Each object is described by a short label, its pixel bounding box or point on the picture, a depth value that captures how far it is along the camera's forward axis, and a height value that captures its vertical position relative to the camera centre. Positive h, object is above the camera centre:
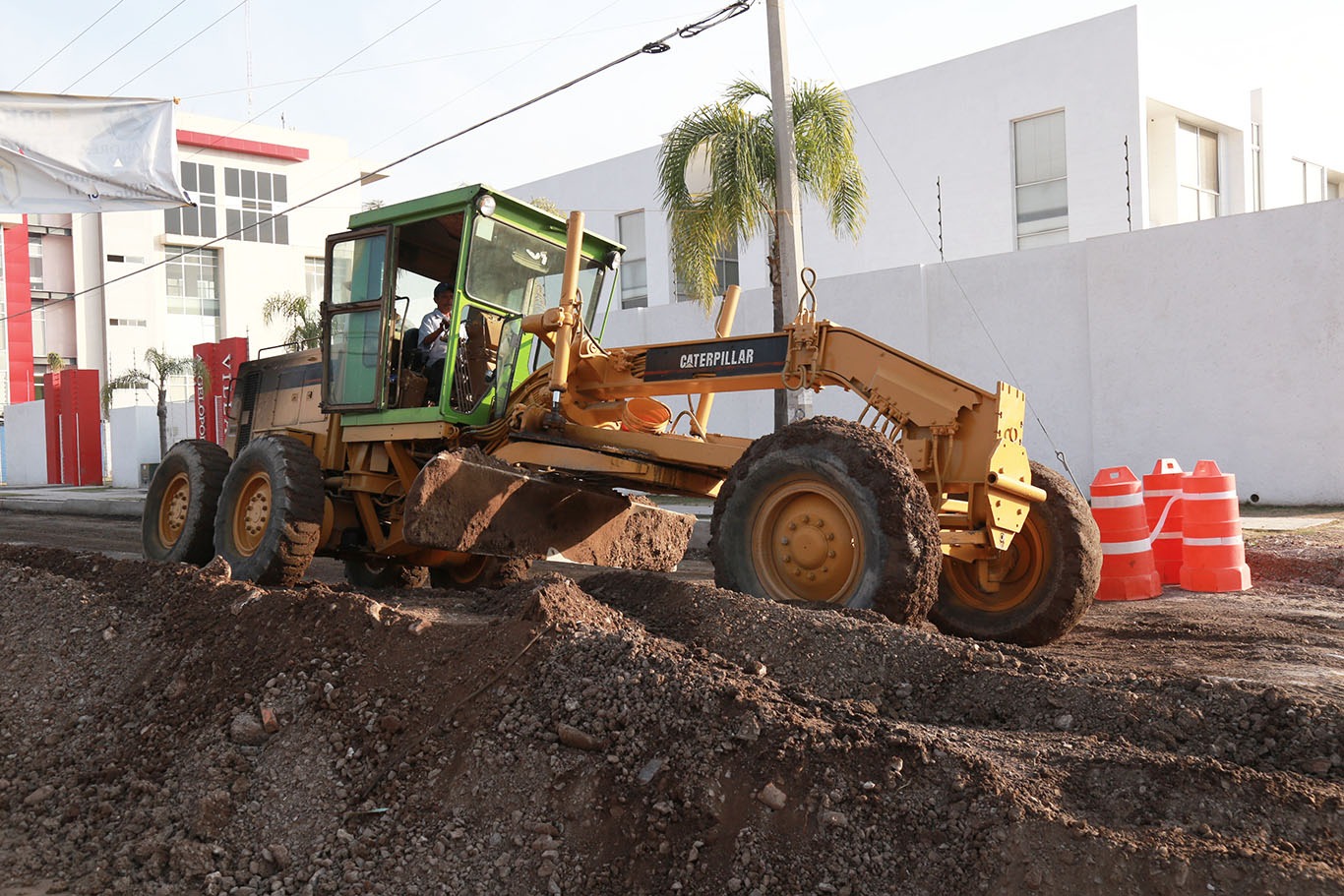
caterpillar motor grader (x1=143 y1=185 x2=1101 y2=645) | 5.55 -0.09
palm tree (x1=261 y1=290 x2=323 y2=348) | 33.16 +4.69
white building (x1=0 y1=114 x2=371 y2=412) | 51.16 +8.85
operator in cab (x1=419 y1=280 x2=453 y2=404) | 8.03 +0.82
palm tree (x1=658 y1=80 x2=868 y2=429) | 15.48 +3.94
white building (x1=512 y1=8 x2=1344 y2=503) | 14.82 +2.76
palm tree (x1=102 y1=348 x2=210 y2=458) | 34.50 +2.81
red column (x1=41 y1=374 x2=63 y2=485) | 42.06 +1.31
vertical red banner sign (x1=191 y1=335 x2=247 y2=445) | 32.50 +2.14
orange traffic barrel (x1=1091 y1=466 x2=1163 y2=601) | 8.16 -0.86
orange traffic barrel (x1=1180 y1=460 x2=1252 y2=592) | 8.16 -0.84
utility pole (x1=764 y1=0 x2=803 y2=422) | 13.55 +3.50
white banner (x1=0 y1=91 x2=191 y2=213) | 10.03 +2.89
